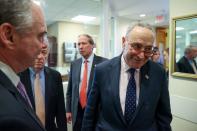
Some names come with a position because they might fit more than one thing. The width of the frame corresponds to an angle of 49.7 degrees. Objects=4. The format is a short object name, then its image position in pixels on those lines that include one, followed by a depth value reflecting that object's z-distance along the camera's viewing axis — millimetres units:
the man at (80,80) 2609
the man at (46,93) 1700
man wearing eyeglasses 1424
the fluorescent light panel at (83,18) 4366
